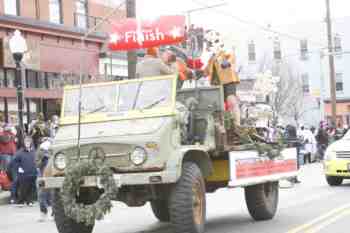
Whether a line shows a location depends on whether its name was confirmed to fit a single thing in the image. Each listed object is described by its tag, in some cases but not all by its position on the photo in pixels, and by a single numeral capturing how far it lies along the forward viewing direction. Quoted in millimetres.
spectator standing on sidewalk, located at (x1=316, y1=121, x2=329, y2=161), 32844
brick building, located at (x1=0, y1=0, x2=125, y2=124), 24312
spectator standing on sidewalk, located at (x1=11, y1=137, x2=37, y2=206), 16719
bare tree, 59250
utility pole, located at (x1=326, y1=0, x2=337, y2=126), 37484
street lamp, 18250
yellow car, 18125
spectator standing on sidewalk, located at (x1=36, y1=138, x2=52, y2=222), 13502
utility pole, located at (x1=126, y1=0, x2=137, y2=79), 18812
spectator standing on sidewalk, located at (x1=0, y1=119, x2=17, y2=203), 19109
